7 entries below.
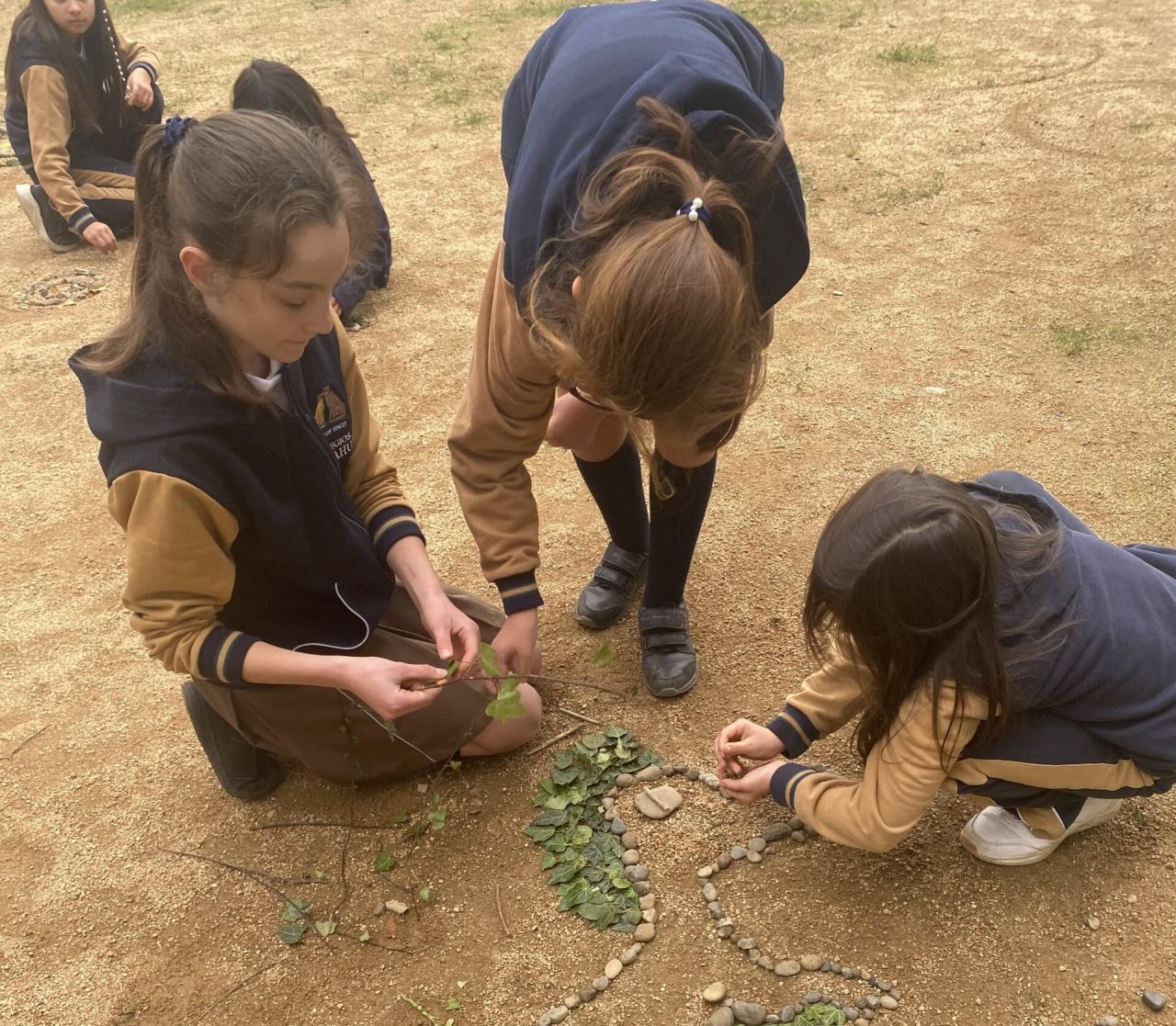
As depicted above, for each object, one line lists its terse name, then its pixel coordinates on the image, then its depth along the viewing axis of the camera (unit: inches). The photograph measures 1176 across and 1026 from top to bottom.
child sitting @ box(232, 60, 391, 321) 159.9
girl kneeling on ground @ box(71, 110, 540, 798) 70.1
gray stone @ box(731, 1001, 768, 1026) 75.4
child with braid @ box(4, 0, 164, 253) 198.2
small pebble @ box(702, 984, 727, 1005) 76.9
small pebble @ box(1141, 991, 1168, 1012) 74.0
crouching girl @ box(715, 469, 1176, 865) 65.2
